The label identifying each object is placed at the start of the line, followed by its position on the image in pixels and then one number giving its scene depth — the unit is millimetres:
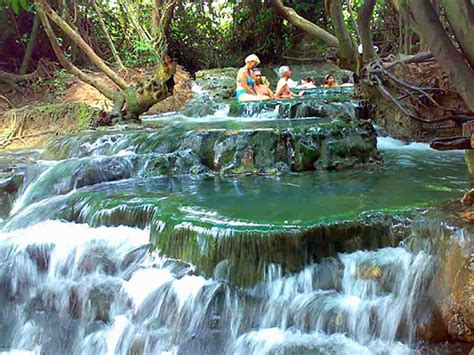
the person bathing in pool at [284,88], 10484
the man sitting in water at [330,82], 12344
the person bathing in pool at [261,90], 10641
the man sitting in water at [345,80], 13601
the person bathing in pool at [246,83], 10195
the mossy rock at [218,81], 12336
